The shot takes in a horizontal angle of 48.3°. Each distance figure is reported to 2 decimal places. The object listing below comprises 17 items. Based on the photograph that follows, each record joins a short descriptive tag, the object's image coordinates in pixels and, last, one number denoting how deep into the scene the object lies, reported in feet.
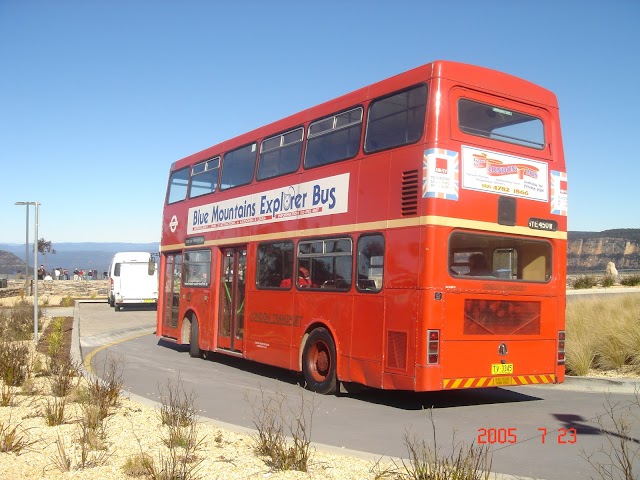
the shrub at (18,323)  56.85
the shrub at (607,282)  147.95
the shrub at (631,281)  141.28
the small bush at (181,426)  22.07
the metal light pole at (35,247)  49.34
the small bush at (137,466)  19.26
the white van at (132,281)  108.99
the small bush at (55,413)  25.44
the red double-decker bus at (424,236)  30.60
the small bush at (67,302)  120.71
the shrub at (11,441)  21.68
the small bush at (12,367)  33.88
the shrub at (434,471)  16.43
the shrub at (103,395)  26.73
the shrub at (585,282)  152.53
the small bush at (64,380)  30.25
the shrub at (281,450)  19.92
